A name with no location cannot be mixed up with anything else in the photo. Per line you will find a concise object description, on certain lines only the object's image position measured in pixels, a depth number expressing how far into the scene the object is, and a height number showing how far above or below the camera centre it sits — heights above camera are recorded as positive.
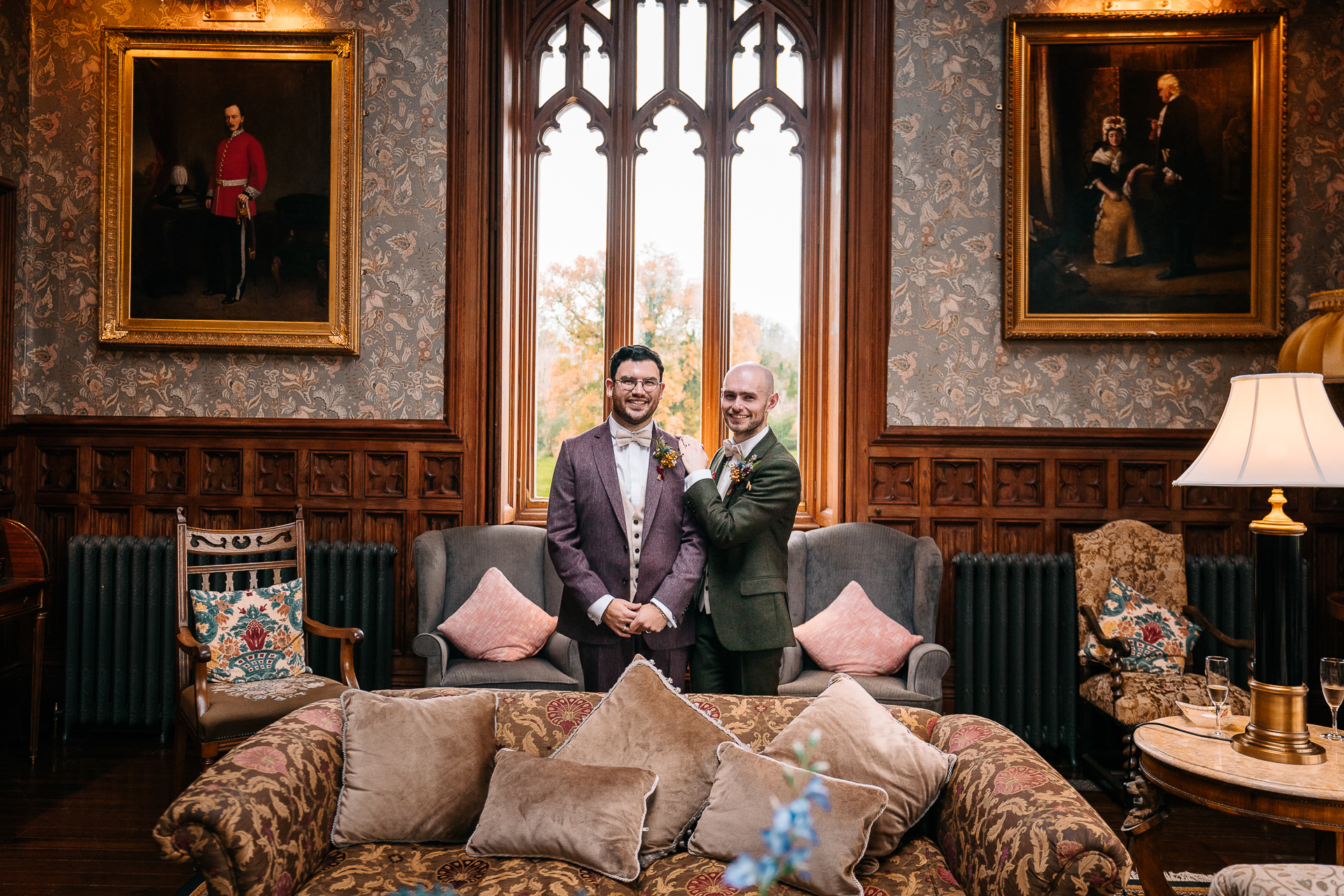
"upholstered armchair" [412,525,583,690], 3.69 -0.67
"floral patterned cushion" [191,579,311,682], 3.49 -0.77
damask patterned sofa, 1.74 -0.84
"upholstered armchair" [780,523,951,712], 3.87 -0.59
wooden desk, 3.89 -0.60
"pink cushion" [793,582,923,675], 3.76 -0.84
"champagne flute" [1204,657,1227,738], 2.44 -0.66
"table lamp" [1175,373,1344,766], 2.29 -0.22
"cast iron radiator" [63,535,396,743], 4.25 -0.87
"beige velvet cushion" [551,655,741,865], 2.11 -0.76
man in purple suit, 2.72 -0.27
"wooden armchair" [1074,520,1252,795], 3.82 -0.57
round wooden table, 2.07 -0.84
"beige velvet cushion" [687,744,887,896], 1.89 -0.85
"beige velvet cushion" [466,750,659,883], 1.99 -0.87
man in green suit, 2.72 -0.31
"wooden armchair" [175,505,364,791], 3.14 -0.81
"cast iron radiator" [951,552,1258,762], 4.11 -0.87
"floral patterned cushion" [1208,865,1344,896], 1.91 -0.97
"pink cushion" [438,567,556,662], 3.85 -0.80
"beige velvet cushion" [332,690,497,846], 2.11 -0.81
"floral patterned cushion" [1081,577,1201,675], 3.80 -0.82
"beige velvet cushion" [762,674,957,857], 2.07 -0.76
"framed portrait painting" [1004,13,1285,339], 4.30 +1.39
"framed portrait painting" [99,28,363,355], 4.48 +1.35
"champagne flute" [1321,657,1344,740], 2.33 -0.63
